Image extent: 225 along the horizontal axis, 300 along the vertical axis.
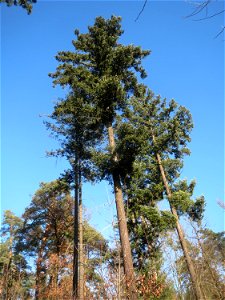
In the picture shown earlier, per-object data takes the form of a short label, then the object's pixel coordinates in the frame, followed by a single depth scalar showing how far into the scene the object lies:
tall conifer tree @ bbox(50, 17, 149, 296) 12.00
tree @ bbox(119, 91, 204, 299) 15.70
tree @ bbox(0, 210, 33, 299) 23.58
